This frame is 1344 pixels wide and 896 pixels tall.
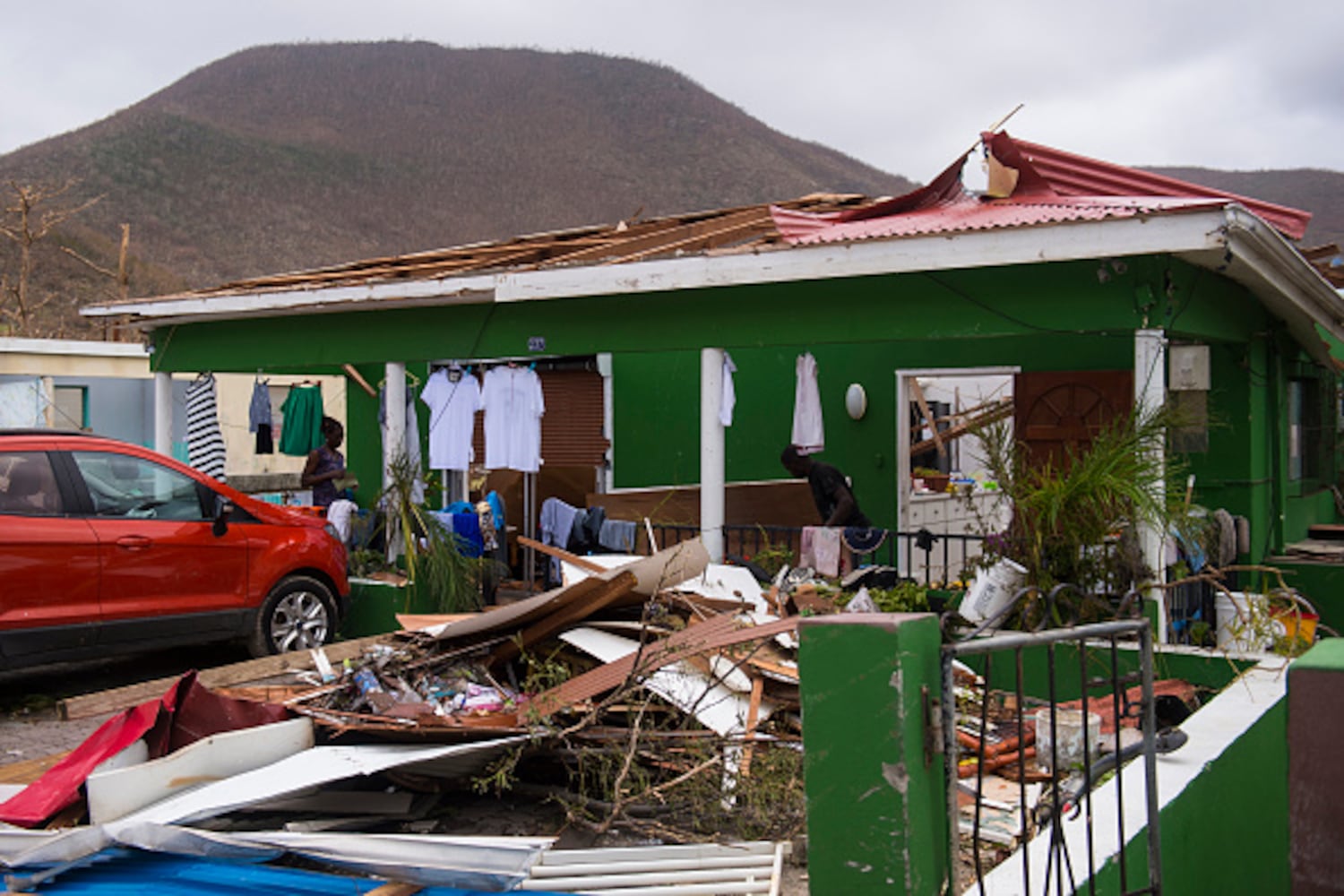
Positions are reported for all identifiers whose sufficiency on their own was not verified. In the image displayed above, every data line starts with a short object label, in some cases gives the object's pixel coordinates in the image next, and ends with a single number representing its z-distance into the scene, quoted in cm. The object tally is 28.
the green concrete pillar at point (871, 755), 338
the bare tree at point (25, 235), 2183
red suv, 826
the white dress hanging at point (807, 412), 1170
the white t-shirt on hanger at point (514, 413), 1107
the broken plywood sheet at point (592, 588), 720
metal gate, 348
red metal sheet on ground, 584
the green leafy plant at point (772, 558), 976
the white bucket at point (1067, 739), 565
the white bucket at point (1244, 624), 755
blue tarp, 495
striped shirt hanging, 1319
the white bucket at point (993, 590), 762
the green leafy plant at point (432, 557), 1051
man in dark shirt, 1048
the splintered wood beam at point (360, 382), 1516
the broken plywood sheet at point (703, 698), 627
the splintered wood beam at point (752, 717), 591
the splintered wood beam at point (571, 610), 719
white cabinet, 1327
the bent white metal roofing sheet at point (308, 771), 549
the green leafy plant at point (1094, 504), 718
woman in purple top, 1245
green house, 794
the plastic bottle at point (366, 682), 695
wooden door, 1050
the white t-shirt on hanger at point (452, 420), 1145
